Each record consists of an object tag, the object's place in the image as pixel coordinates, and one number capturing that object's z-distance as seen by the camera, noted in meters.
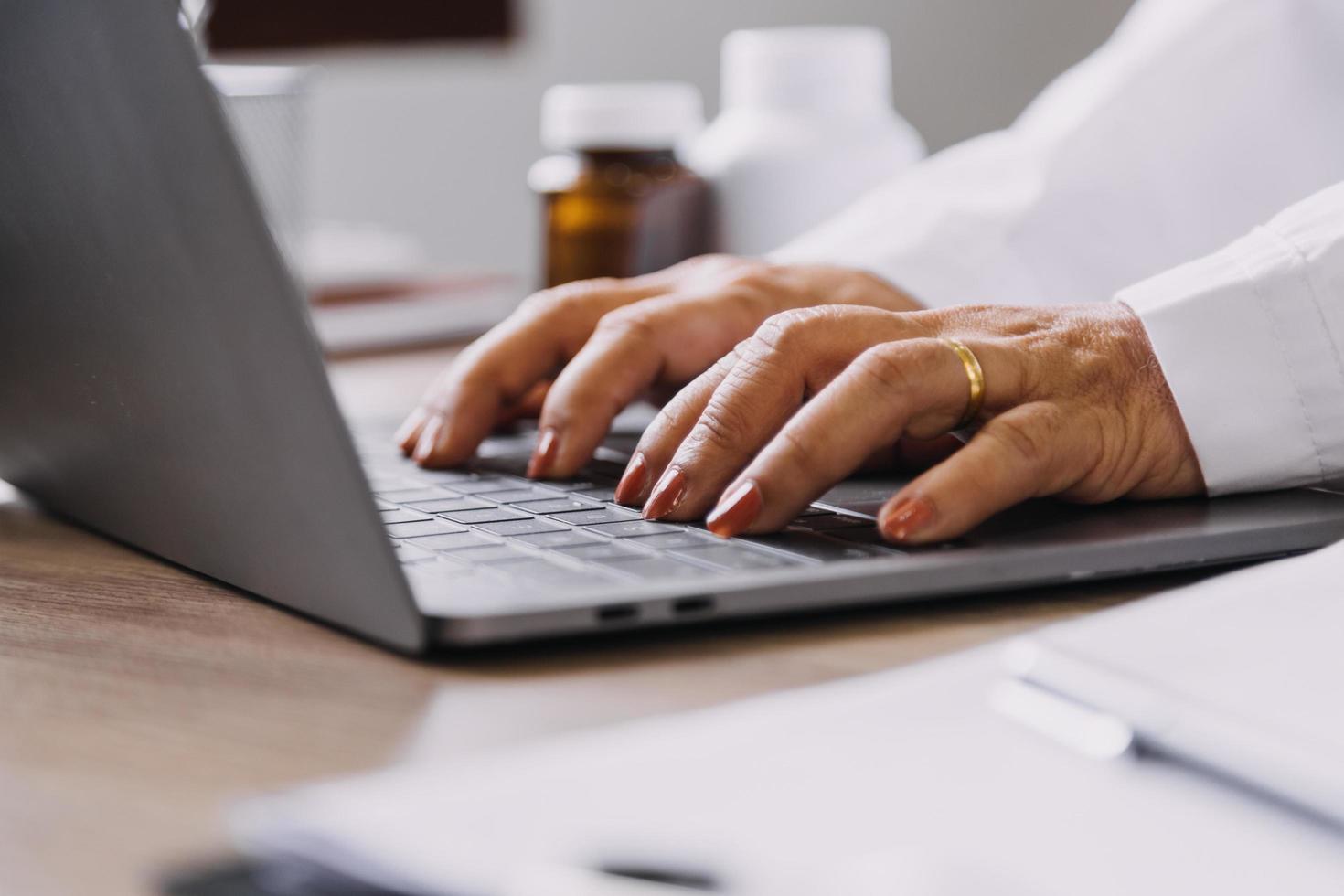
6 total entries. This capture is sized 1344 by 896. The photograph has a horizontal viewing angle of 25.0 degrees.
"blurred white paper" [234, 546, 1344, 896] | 0.52
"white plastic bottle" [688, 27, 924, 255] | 1.13
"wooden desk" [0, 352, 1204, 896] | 0.54
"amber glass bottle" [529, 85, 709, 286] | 1.09
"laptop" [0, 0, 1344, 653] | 0.61
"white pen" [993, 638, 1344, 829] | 0.54
